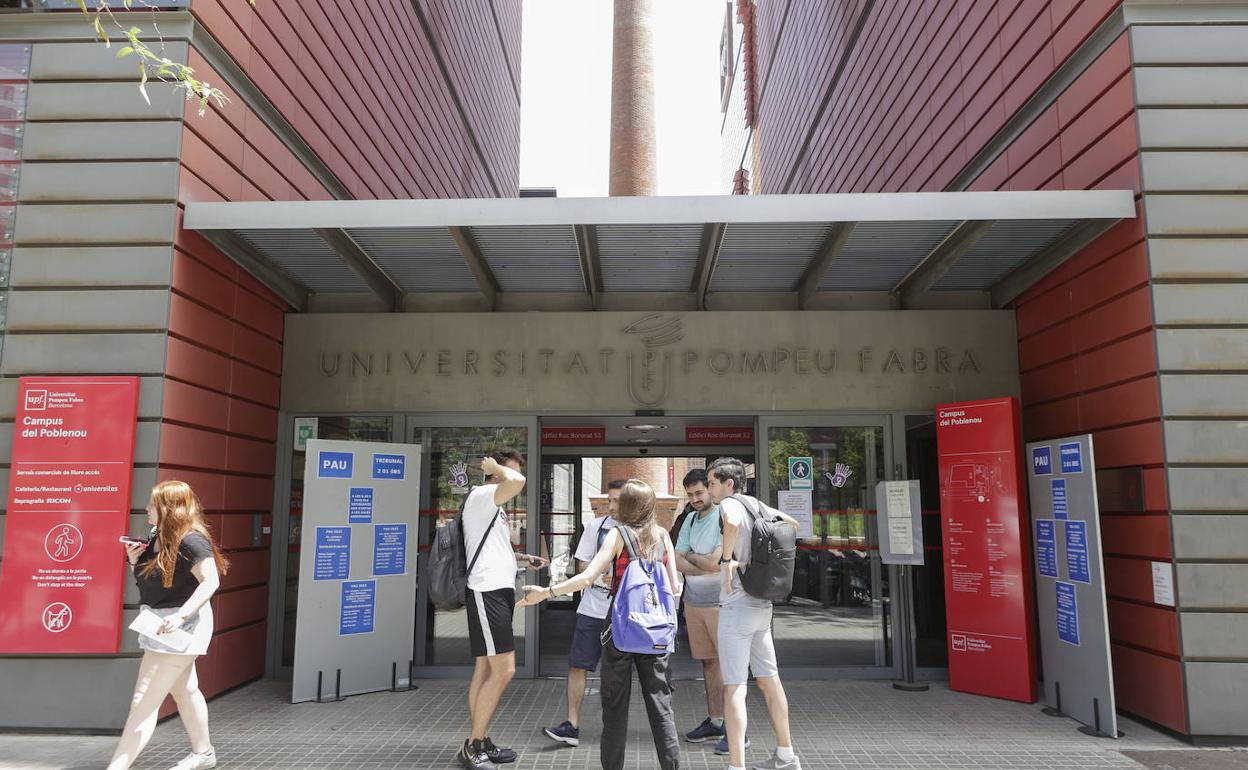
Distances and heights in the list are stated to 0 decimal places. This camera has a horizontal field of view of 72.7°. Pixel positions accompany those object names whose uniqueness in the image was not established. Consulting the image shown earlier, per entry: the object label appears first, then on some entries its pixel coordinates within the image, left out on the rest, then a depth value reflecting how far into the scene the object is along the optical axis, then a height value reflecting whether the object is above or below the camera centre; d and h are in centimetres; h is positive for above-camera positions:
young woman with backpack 405 -62
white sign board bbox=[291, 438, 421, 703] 652 -56
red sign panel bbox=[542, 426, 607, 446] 1104 +81
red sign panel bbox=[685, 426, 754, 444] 1086 +80
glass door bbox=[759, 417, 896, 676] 745 -41
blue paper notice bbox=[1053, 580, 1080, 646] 588 -82
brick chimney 2152 +1030
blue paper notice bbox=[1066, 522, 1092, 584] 575 -37
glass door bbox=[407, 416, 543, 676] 743 +2
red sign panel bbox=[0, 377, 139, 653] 548 -11
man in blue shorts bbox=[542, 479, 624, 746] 539 -91
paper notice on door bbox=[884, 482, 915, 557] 709 -18
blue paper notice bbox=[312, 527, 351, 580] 660 -43
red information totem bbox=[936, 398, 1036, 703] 653 -42
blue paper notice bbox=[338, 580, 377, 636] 669 -86
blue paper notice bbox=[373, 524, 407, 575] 698 -43
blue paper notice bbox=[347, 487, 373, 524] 681 -6
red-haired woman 437 -48
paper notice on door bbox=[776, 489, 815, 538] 753 -9
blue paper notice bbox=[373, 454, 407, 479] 701 +27
